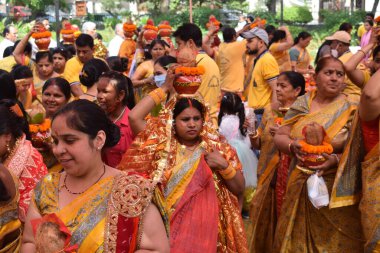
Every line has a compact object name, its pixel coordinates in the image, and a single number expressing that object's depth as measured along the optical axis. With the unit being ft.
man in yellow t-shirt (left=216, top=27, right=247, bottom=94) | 37.14
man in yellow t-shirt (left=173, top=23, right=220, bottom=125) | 25.23
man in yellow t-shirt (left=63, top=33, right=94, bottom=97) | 27.55
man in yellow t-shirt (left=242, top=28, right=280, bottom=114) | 28.60
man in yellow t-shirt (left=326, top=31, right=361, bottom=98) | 29.11
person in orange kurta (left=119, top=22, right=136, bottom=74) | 37.97
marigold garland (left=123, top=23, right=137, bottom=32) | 37.42
